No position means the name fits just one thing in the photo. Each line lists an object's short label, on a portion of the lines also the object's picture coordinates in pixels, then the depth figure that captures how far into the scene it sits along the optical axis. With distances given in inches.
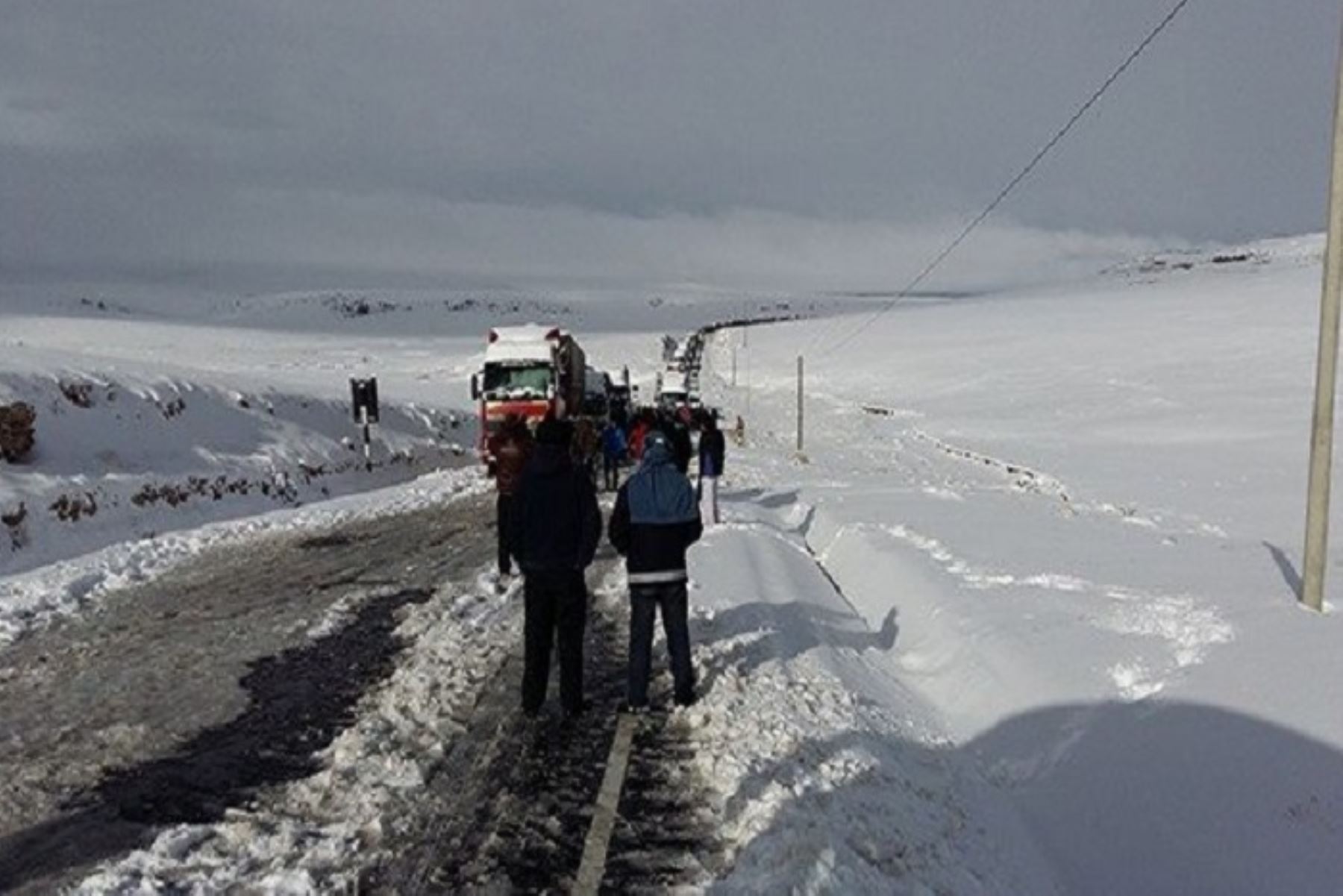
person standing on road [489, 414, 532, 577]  502.9
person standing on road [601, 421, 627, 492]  943.7
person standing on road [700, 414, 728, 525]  672.4
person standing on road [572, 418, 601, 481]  744.3
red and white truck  1055.6
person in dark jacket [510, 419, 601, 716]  311.7
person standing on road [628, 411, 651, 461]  676.1
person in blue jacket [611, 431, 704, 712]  322.0
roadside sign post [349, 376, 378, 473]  1244.5
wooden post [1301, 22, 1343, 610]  365.7
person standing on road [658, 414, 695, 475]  494.9
